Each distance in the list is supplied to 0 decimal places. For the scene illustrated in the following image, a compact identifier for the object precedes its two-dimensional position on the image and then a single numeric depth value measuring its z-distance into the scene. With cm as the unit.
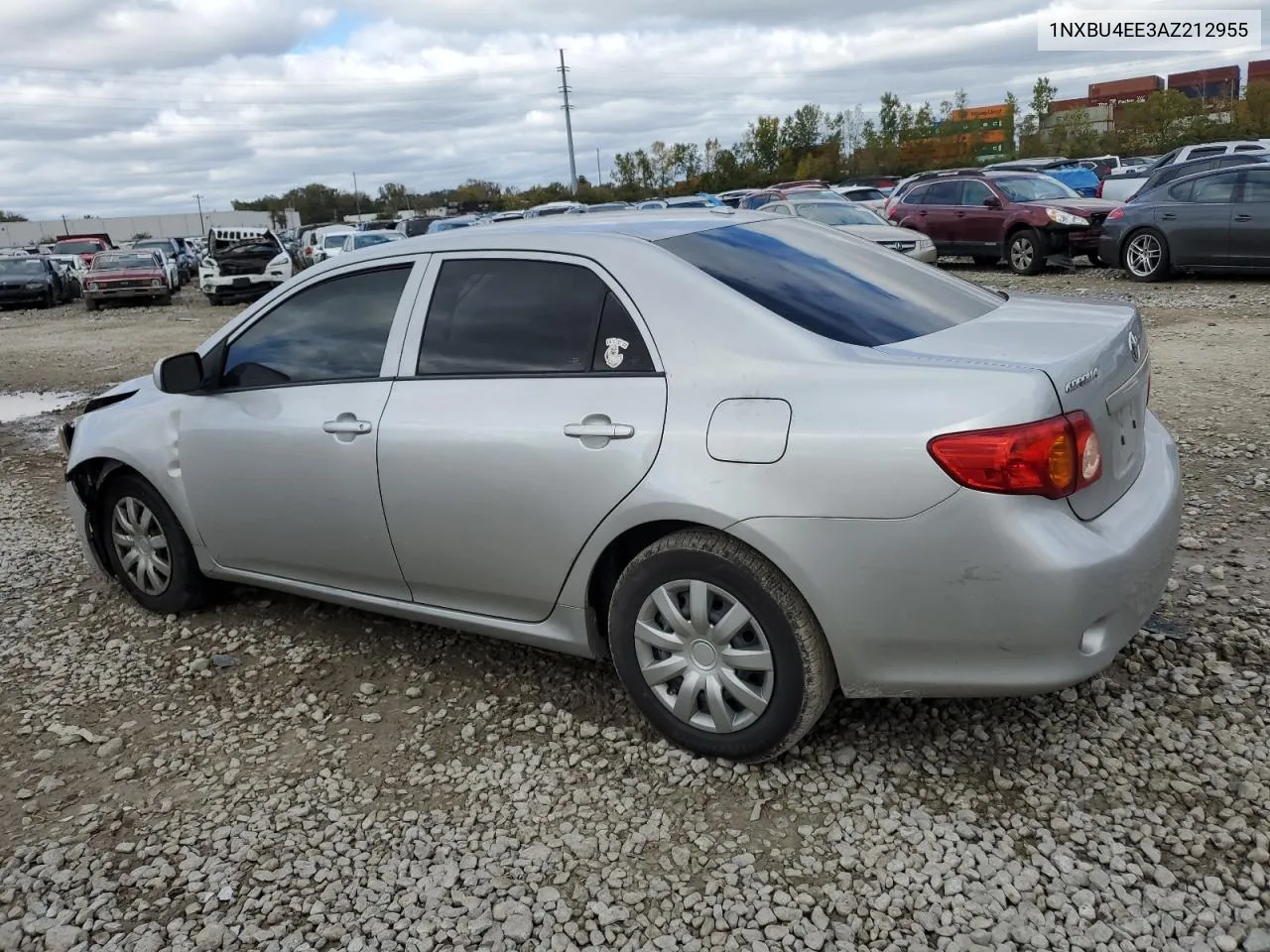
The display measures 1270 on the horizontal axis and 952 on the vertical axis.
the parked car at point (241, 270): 2316
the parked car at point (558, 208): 2577
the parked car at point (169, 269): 2527
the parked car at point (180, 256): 3359
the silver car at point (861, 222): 1619
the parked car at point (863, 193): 2709
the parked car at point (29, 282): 2563
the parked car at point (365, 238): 2408
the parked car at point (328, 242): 2572
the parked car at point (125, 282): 2409
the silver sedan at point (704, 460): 275
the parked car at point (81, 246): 3912
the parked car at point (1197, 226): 1299
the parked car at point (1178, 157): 2259
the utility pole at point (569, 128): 6825
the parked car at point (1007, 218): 1603
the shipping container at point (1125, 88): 7839
